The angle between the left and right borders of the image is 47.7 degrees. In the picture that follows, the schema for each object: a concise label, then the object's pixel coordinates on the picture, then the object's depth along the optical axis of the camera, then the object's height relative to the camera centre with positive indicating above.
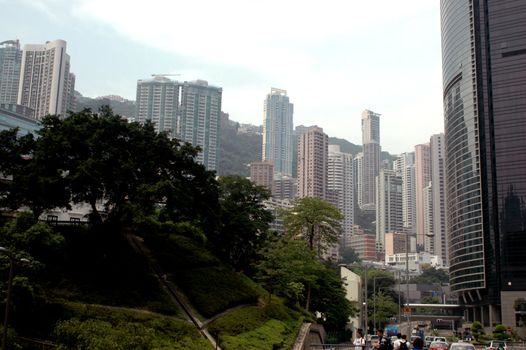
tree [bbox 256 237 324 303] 51.62 +2.74
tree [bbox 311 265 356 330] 65.25 -0.10
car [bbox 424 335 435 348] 56.53 -3.47
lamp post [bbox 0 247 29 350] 21.86 -0.21
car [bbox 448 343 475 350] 31.68 -2.25
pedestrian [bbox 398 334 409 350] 20.29 -1.44
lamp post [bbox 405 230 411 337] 47.19 +2.15
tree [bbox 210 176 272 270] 56.91 +7.16
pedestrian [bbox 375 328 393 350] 20.83 -1.44
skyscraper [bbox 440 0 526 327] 117.69 +30.71
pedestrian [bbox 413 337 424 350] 19.38 -1.32
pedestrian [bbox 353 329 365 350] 23.52 -1.63
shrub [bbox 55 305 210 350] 23.62 -1.66
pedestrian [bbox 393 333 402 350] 20.70 -1.44
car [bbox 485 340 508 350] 52.03 -3.58
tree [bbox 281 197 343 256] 64.62 +8.44
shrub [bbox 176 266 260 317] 41.06 +0.61
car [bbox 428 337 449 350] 38.47 -2.78
